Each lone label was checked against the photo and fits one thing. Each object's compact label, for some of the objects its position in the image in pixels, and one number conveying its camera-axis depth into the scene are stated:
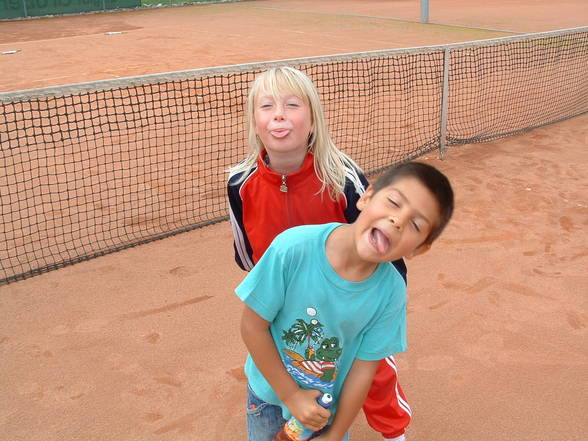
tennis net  5.09
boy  1.78
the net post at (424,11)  18.59
